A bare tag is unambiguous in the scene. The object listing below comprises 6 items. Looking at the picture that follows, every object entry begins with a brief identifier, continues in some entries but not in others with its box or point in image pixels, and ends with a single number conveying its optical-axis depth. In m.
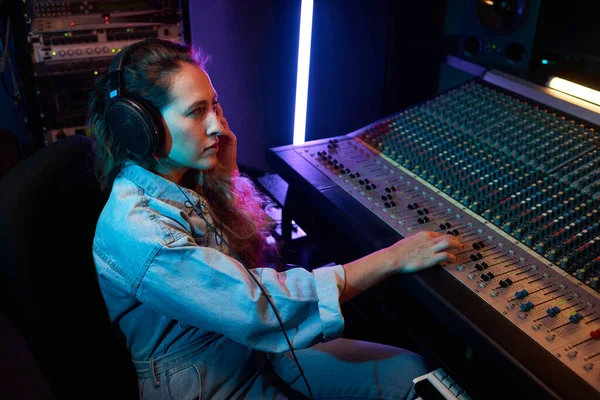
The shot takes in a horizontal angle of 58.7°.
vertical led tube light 2.03
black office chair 0.84
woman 0.90
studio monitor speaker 1.61
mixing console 0.93
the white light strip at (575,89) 1.41
